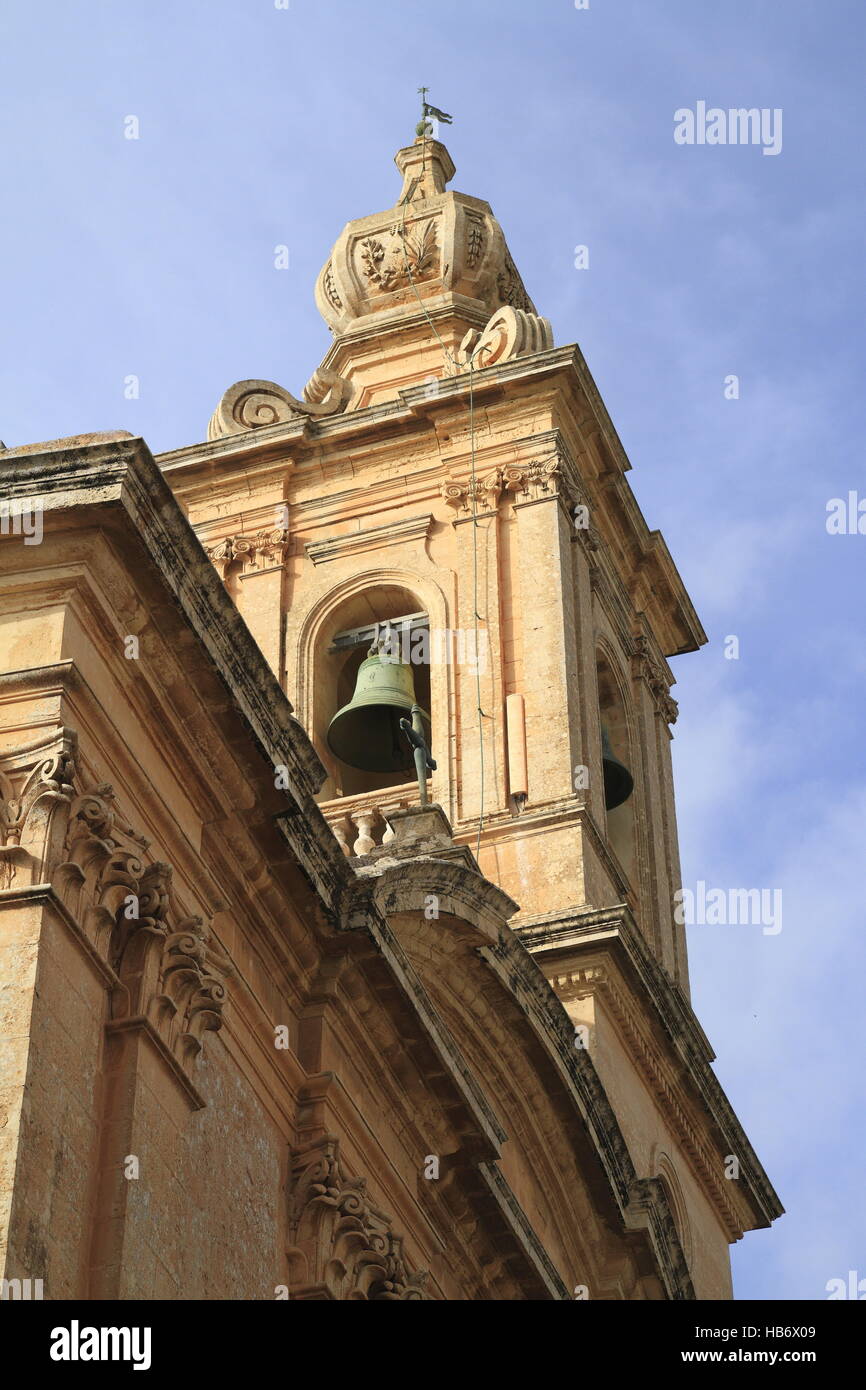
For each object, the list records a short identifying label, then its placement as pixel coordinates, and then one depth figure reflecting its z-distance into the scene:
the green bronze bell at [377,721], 20.97
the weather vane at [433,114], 30.80
